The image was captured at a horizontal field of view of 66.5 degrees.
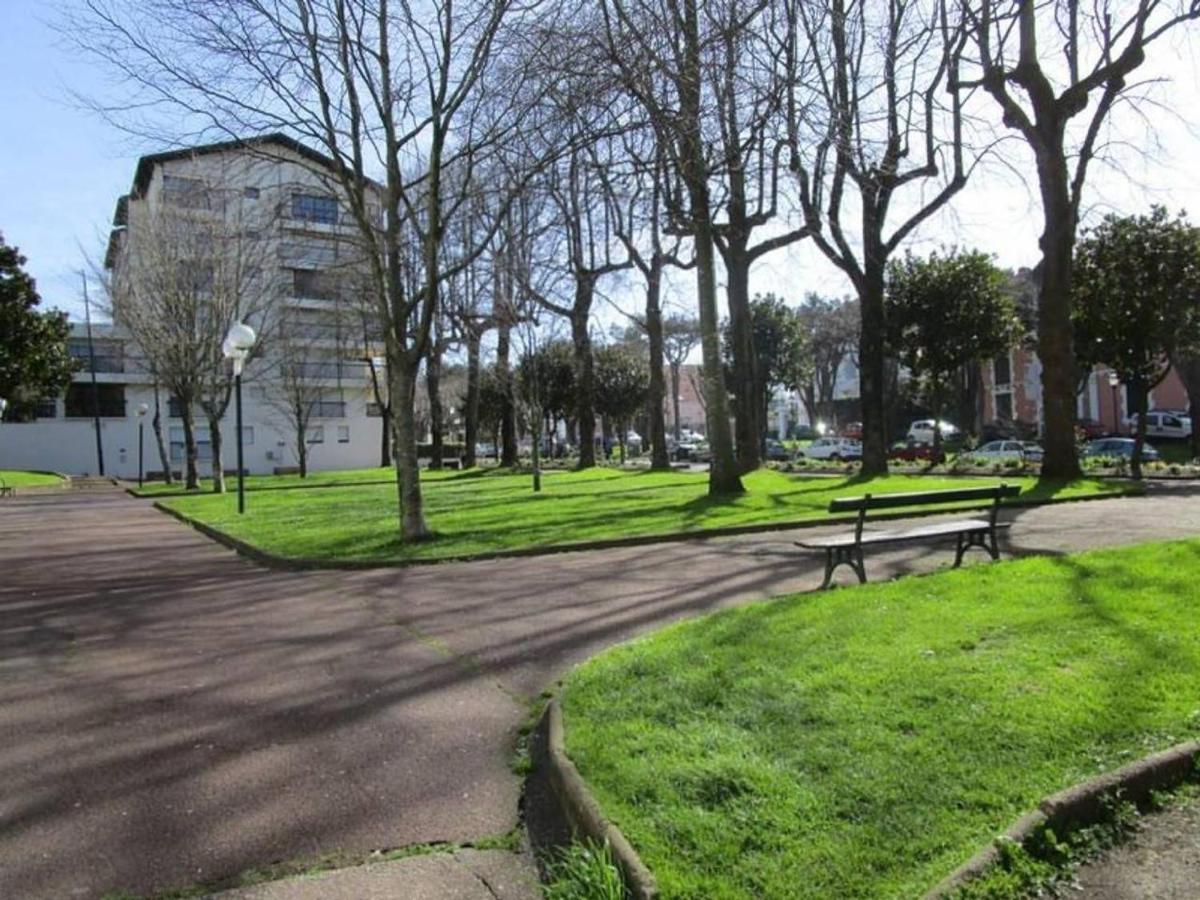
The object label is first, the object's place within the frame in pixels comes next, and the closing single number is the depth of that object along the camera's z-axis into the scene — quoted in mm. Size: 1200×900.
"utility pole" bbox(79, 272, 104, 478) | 47531
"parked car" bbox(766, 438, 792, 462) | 44406
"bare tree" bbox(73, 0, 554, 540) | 12500
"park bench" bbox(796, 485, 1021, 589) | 7926
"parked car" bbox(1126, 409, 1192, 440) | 40406
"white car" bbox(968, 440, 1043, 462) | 29152
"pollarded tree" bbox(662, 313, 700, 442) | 59344
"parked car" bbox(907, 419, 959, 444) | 51188
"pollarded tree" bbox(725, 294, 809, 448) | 44969
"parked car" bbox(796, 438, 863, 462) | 44972
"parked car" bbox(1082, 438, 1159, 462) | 30081
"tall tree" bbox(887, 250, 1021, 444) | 29250
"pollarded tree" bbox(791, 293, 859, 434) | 62188
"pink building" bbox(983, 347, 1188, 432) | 49938
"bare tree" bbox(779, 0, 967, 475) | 11250
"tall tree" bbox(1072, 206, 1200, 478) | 21531
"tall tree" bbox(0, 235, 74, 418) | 34219
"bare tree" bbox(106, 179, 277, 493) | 29547
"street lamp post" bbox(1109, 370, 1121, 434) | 45725
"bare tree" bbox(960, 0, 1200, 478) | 18656
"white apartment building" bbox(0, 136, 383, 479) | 31578
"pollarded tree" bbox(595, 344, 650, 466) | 53375
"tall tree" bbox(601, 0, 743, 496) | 9664
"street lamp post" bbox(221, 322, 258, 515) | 20312
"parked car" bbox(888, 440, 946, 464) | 32188
